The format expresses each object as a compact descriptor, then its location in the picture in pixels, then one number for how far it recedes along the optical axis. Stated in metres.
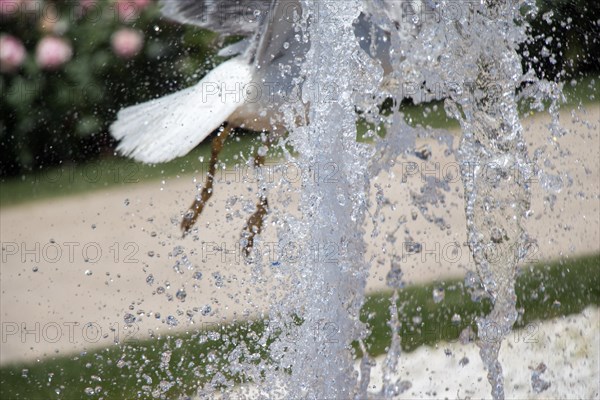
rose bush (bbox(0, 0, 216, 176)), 9.20
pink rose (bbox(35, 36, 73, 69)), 9.16
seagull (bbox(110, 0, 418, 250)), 4.53
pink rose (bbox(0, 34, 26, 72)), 9.16
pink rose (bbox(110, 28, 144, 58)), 8.79
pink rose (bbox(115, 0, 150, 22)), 8.69
